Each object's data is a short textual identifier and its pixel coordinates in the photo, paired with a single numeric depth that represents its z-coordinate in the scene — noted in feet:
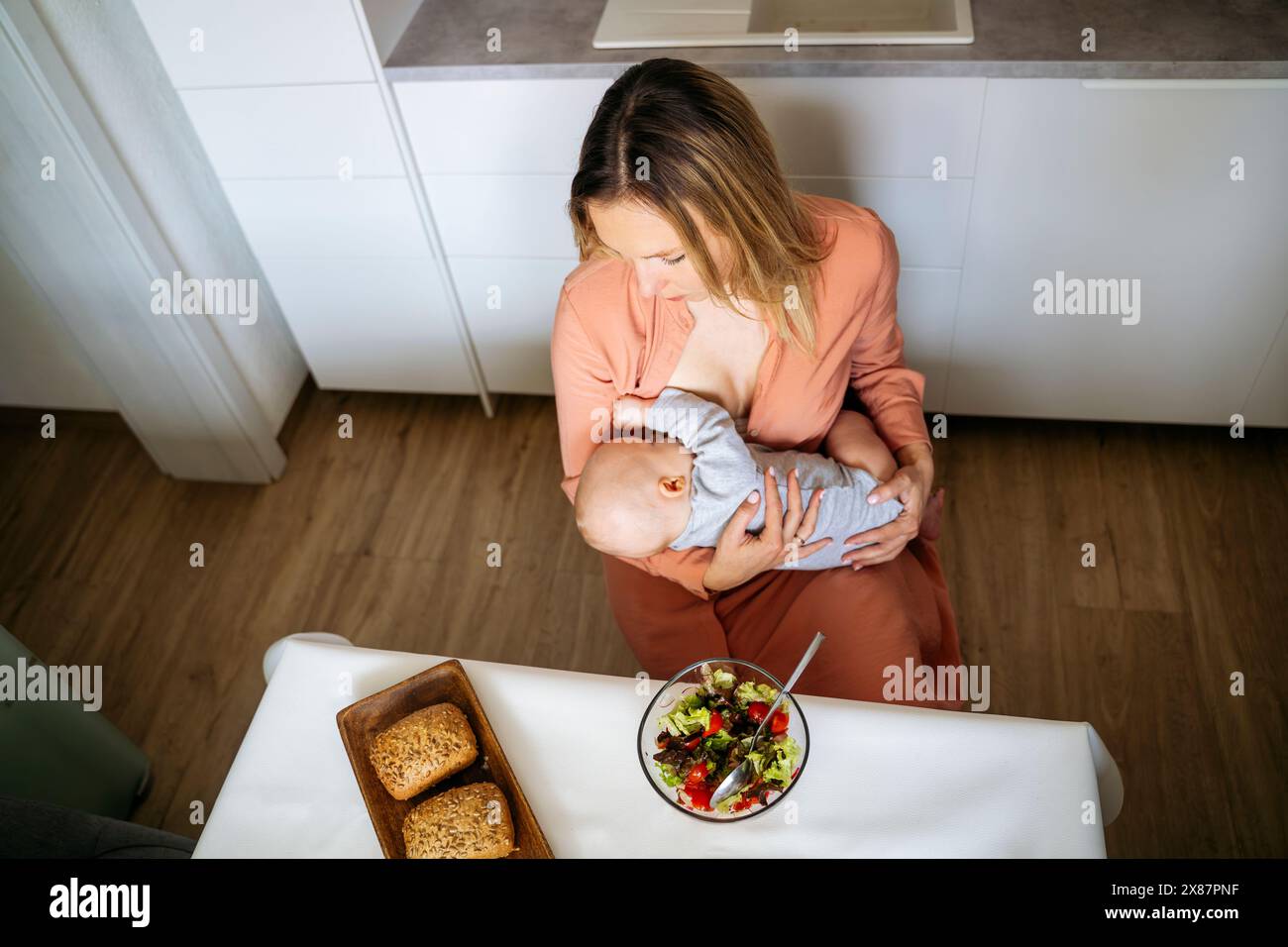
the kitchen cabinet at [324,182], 5.97
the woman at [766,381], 4.24
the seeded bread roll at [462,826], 3.32
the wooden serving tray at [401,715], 3.40
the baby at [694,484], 4.43
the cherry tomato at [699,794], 3.30
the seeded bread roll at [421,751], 3.48
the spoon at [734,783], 3.29
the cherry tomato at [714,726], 3.42
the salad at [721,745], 3.32
